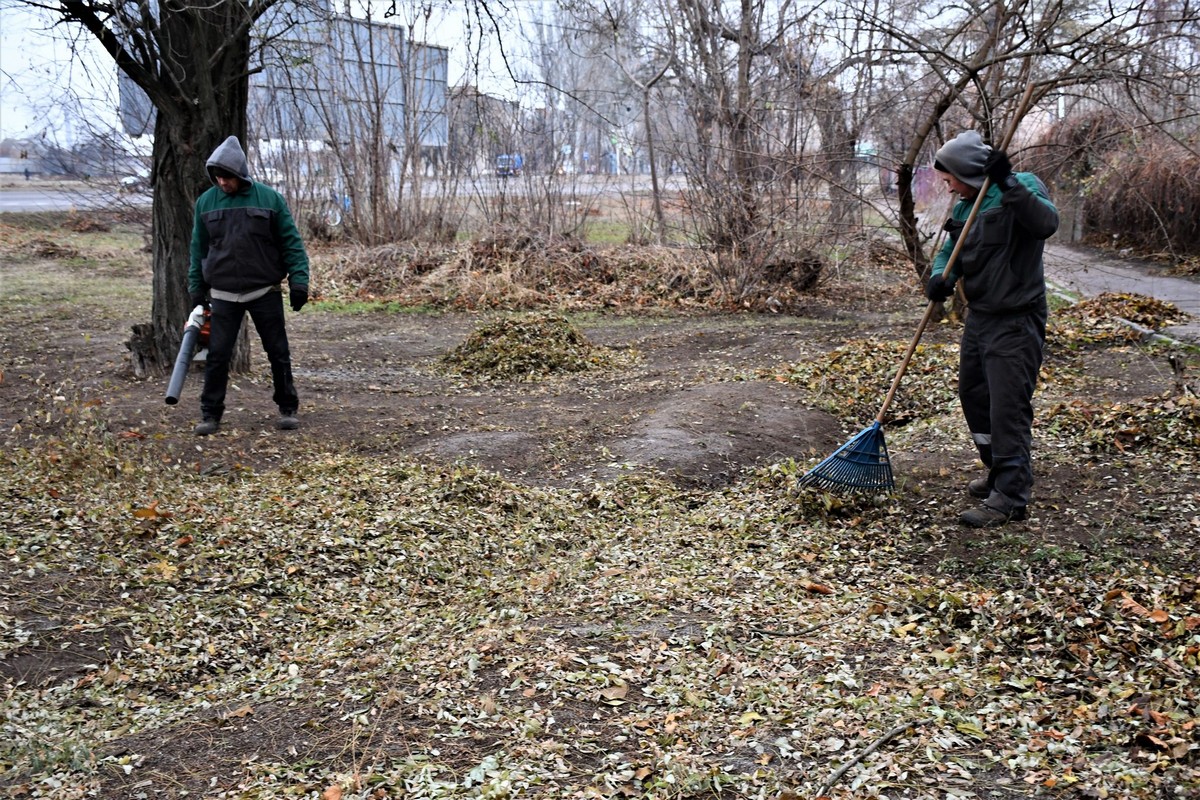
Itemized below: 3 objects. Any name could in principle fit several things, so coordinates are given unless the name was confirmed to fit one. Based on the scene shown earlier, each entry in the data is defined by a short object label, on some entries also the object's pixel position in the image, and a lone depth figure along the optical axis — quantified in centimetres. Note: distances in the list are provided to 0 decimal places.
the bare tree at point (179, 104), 748
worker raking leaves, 471
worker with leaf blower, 661
